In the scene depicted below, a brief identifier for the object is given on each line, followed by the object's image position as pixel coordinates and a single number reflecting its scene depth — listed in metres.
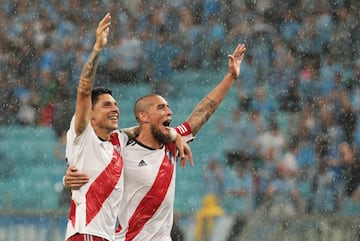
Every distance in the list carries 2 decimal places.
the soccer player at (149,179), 13.38
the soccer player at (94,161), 11.73
